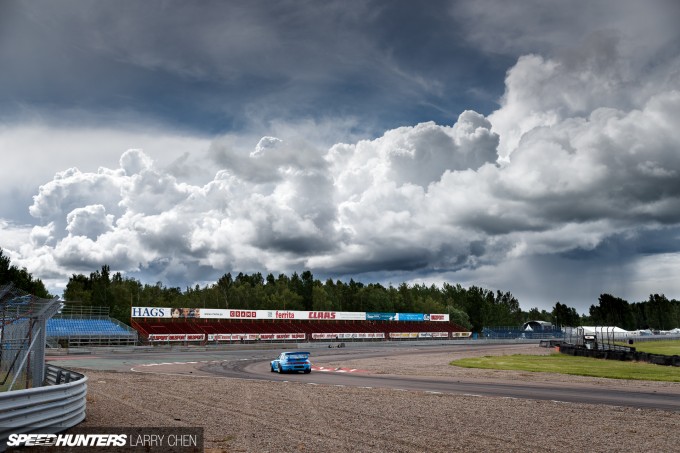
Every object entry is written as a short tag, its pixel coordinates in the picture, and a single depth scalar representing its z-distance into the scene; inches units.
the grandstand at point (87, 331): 2341.2
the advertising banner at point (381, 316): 3961.6
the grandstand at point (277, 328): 2874.0
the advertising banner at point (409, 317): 4153.3
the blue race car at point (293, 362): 1190.3
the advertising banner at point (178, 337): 2657.5
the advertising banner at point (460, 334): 4330.7
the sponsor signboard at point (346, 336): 3406.0
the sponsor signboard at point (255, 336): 2927.2
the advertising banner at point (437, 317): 4389.8
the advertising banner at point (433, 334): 4039.1
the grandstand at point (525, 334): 4357.8
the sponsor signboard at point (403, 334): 3834.4
